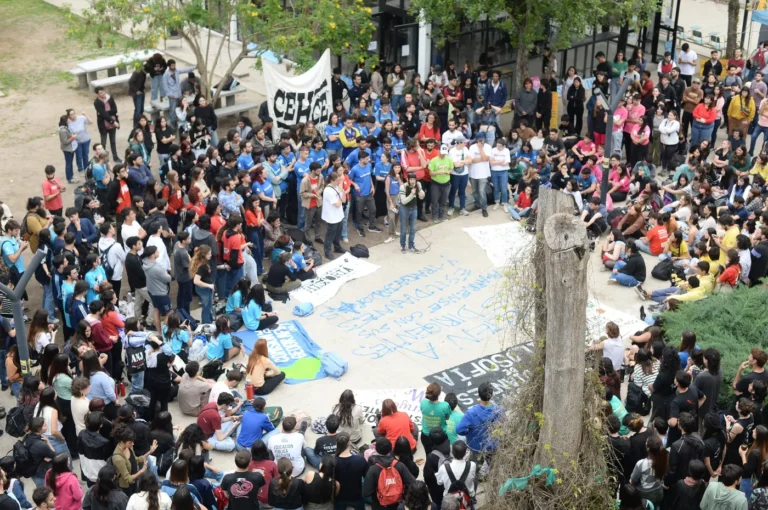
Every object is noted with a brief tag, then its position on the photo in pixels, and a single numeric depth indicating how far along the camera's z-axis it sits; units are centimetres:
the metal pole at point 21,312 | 1075
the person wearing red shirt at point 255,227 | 1566
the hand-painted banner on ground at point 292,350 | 1395
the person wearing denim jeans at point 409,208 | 1679
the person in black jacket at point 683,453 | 1055
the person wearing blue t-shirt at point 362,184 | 1709
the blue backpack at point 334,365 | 1384
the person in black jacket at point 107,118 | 1936
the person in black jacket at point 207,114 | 1931
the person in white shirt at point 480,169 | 1822
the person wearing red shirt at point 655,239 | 1667
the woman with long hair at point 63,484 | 1018
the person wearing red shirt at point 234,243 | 1480
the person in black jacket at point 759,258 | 1519
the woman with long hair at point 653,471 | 1043
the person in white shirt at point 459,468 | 1035
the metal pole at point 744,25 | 2620
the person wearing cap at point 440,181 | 1769
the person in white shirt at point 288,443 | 1120
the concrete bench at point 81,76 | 2380
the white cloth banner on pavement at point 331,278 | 1580
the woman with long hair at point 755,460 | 1049
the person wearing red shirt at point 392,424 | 1139
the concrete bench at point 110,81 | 2341
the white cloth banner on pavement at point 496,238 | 1709
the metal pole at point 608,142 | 1696
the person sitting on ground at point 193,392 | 1268
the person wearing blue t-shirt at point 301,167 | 1702
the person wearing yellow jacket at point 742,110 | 2069
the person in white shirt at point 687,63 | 2377
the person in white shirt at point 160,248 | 1430
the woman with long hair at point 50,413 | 1112
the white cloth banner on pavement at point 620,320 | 1470
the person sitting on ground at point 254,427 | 1178
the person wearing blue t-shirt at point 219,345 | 1388
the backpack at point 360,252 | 1703
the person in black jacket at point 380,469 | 1048
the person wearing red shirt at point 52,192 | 1598
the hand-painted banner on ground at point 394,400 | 1305
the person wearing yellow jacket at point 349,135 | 1858
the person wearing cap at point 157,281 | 1401
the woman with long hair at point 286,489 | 1037
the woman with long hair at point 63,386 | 1169
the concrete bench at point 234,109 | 2234
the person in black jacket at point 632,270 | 1603
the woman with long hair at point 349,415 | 1175
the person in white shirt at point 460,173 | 1805
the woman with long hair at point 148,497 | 969
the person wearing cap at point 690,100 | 2109
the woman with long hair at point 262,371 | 1324
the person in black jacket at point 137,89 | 2080
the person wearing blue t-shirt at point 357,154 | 1725
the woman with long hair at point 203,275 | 1432
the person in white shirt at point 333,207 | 1647
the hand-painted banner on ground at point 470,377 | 1352
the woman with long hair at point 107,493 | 992
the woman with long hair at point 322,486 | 1055
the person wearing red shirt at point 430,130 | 1925
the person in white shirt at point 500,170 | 1831
